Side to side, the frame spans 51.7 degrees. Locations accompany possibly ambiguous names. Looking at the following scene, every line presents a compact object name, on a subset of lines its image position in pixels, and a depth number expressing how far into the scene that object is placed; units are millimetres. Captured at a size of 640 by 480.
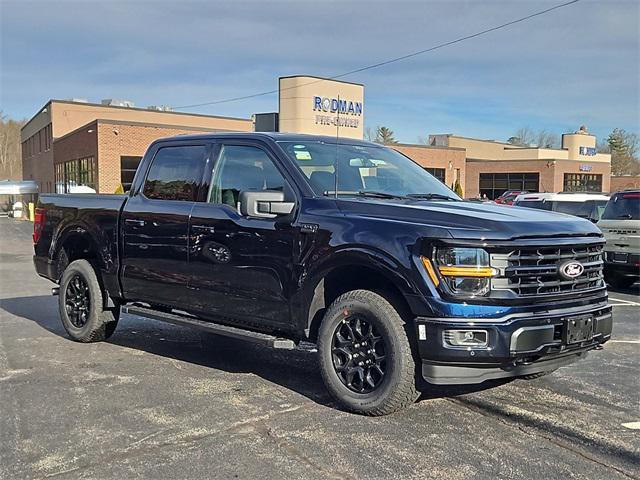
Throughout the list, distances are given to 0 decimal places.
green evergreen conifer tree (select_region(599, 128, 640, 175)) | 88938
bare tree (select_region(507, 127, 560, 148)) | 105775
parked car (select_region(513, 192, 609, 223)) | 15680
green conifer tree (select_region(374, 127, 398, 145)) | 103525
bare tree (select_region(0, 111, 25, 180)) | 101500
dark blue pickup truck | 4254
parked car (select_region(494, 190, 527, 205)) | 37962
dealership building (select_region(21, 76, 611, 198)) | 30984
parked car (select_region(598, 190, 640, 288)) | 11328
